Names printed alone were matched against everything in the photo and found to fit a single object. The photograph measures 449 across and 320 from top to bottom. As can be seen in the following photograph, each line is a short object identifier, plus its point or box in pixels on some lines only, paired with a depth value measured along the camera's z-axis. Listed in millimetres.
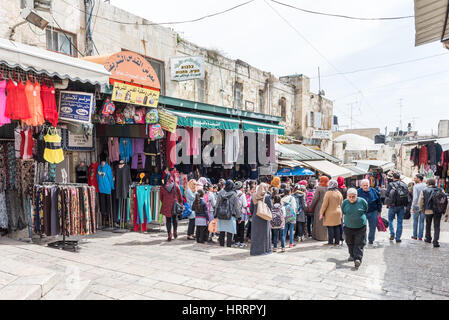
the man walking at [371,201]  7715
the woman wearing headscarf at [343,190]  8812
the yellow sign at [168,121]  8258
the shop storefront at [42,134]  5699
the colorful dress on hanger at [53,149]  6520
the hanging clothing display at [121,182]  8258
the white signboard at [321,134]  24497
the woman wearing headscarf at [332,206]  7648
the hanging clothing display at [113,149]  8680
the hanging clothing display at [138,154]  8883
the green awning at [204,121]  8766
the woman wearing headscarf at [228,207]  7164
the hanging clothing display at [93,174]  8281
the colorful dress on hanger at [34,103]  5742
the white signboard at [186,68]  11812
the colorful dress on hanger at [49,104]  6090
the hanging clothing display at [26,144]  6624
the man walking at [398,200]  8180
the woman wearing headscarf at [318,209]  8391
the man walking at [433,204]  7704
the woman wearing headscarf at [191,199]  8086
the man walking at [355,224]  6090
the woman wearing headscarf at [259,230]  6812
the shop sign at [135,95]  7285
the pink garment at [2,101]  5496
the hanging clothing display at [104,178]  8164
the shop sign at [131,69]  7206
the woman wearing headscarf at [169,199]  7684
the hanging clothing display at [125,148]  8712
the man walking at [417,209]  8508
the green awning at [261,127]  11405
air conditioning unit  8172
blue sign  6574
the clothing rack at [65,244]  6367
